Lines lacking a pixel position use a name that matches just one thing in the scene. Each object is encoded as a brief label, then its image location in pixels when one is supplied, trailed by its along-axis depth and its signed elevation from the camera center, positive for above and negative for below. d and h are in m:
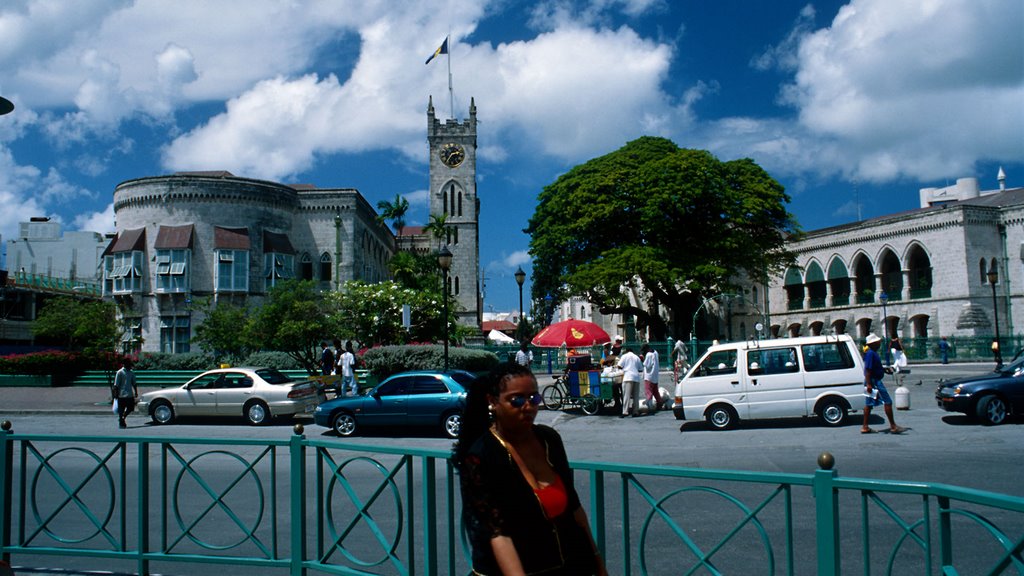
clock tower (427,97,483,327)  67.94 +13.23
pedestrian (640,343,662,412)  18.42 -1.15
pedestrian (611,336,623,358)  19.53 -0.39
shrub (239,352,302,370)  30.39 -0.85
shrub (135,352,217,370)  31.94 -0.86
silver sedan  17.55 -1.37
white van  14.38 -1.04
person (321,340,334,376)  23.11 -0.71
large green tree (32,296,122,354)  28.25 +0.81
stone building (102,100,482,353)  42.44 +5.82
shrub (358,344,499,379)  24.27 -0.73
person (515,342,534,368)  26.12 -0.76
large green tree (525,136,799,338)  35.97 +5.47
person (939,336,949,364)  38.50 -1.15
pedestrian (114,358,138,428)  17.03 -1.10
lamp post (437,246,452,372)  20.70 +2.24
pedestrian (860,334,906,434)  13.11 -1.02
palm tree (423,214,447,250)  63.47 +9.61
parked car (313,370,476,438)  14.91 -1.39
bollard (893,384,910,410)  16.66 -1.60
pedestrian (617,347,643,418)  17.44 -1.04
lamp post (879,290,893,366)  46.19 +0.54
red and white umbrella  20.64 -0.01
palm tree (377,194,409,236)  65.69 +11.49
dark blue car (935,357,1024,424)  13.94 -1.36
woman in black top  2.85 -0.61
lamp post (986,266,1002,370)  33.68 +2.31
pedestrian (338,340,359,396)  20.25 -0.94
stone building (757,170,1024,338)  48.31 +4.13
